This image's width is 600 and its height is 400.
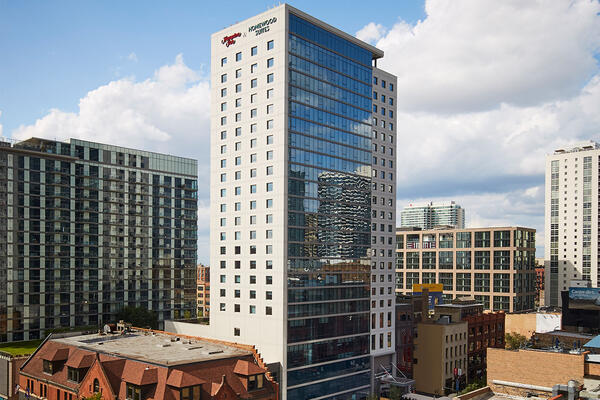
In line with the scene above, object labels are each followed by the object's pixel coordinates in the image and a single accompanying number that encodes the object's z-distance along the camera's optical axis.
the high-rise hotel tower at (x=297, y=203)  93.94
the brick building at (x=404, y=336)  120.35
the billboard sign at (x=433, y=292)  146.25
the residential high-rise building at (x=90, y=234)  131.62
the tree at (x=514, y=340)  142.48
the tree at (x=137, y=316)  143.50
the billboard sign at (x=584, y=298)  120.38
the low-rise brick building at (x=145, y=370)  66.94
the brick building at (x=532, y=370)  68.06
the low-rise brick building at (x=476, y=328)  130.88
